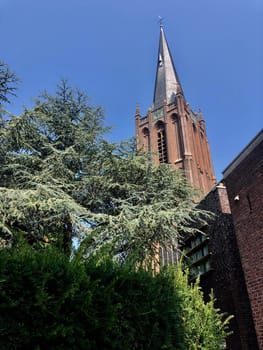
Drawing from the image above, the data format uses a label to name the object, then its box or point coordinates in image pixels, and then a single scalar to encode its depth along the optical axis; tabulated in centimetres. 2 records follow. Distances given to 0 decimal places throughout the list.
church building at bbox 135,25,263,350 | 692
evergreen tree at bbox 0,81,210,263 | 753
